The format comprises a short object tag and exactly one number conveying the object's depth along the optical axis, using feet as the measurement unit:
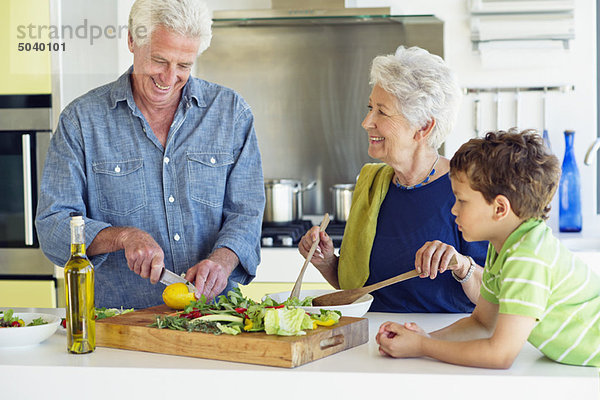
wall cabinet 10.03
